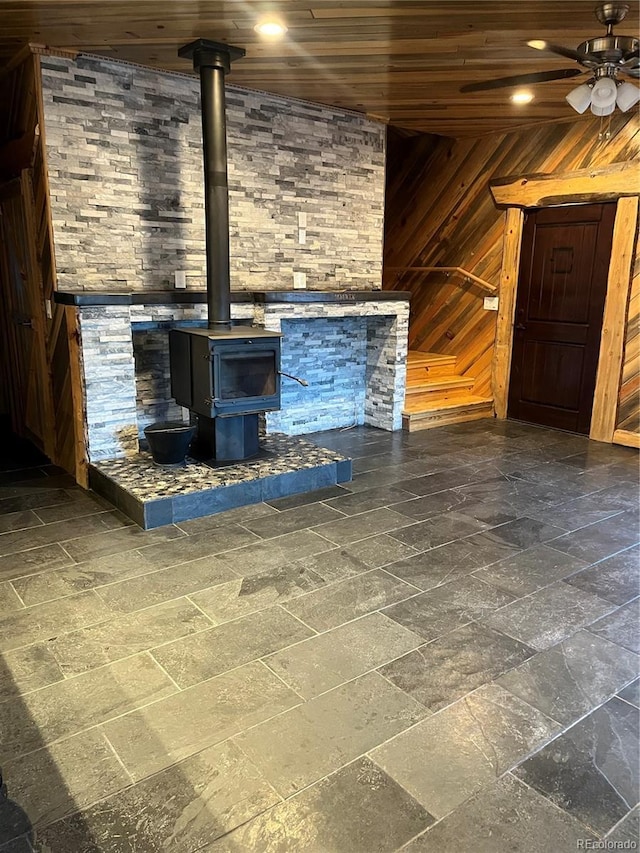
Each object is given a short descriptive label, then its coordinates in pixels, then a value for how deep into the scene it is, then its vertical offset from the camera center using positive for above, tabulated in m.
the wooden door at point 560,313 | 5.47 -0.27
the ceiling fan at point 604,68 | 3.02 +1.07
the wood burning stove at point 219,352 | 3.92 -0.47
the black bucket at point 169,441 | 4.03 -1.03
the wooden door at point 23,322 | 4.52 -0.34
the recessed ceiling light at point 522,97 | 4.71 +1.40
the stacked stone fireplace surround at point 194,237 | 4.13 +0.33
